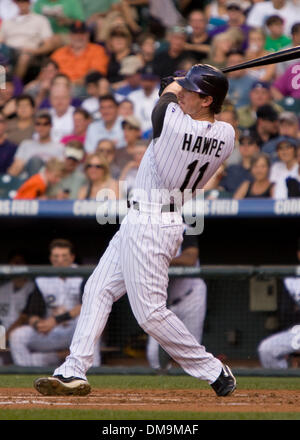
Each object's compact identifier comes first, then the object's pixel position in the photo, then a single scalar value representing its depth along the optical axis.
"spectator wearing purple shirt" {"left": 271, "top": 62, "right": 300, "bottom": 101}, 19.39
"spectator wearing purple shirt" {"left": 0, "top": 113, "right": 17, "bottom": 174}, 18.84
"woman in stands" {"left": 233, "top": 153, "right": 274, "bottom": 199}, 16.75
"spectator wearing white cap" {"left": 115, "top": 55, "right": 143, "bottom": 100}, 20.53
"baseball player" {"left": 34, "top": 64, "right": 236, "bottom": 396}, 9.86
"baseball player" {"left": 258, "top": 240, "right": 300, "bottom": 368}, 14.72
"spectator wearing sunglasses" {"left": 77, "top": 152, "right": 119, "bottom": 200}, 17.25
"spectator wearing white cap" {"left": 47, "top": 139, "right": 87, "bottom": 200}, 17.56
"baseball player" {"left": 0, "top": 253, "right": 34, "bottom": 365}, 15.44
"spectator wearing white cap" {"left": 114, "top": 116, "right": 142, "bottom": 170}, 18.27
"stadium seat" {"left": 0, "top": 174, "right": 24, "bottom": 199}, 17.95
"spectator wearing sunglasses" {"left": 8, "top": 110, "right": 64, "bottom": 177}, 18.41
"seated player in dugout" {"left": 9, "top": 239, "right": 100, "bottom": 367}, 15.10
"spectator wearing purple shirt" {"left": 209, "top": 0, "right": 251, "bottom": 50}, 20.85
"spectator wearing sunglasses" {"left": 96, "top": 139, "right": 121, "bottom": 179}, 17.97
